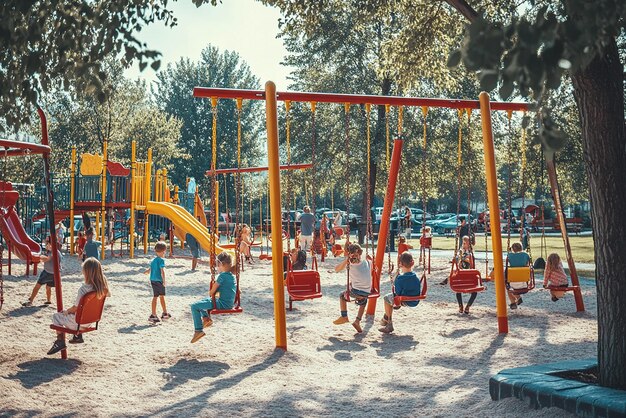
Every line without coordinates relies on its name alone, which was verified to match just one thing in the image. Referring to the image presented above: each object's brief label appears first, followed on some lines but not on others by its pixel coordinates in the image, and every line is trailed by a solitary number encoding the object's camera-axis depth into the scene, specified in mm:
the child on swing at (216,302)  9414
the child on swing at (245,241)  20844
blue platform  5363
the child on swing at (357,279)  10781
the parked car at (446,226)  50194
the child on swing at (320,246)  22933
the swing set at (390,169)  9445
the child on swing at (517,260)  12820
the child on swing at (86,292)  8664
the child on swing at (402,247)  16638
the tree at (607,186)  6293
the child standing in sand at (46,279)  12406
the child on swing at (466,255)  14789
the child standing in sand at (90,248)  15034
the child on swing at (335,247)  25516
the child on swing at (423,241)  11726
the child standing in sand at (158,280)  11742
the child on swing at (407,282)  10641
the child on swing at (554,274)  12742
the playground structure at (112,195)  22875
